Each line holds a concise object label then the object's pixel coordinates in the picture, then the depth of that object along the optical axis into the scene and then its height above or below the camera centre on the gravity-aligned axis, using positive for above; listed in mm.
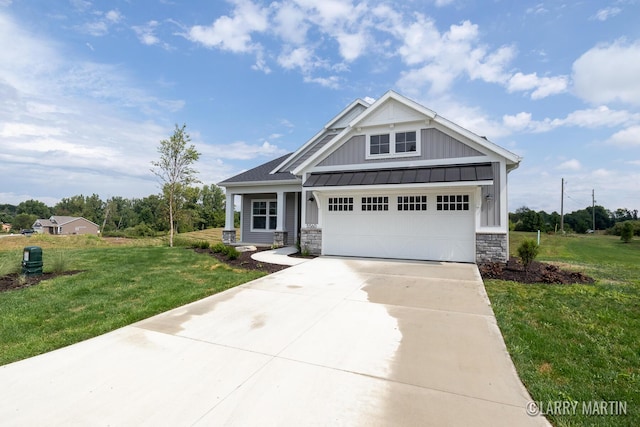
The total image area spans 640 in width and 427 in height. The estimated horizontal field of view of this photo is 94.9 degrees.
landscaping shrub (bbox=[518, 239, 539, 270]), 8730 -888
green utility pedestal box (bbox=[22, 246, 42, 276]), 7703 -1159
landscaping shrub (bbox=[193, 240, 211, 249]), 13848 -1269
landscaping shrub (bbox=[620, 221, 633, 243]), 26969 -1005
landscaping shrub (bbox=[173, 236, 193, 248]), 15570 -1373
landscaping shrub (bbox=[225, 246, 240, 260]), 10664 -1284
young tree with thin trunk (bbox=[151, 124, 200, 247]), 16766 +3241
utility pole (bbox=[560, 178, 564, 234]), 37719 +2646
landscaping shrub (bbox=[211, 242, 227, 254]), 11633 -1201
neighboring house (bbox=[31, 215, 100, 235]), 60125 -1807
